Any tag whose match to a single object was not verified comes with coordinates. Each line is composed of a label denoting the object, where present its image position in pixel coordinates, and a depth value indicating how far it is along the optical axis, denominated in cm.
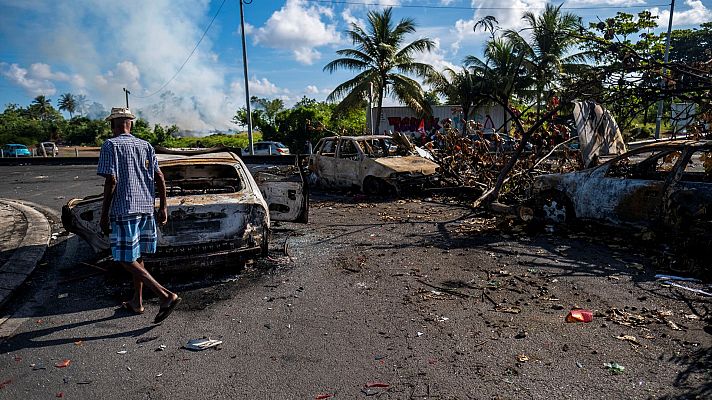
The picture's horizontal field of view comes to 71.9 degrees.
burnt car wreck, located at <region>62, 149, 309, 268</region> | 504
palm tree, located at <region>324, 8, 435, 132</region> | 2477
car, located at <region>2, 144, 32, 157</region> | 4144
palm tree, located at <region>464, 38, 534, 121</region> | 2850
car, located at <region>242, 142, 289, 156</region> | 3067
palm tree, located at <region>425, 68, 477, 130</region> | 2861
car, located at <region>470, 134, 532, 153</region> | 1159
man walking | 415
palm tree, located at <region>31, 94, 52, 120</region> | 8889
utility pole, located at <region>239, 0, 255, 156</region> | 2295
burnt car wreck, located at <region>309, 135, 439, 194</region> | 1168
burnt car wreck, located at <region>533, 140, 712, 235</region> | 561
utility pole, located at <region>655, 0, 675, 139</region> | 2314
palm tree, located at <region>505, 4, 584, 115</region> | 2703
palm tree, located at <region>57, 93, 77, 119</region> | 10291
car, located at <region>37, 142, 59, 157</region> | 4241
